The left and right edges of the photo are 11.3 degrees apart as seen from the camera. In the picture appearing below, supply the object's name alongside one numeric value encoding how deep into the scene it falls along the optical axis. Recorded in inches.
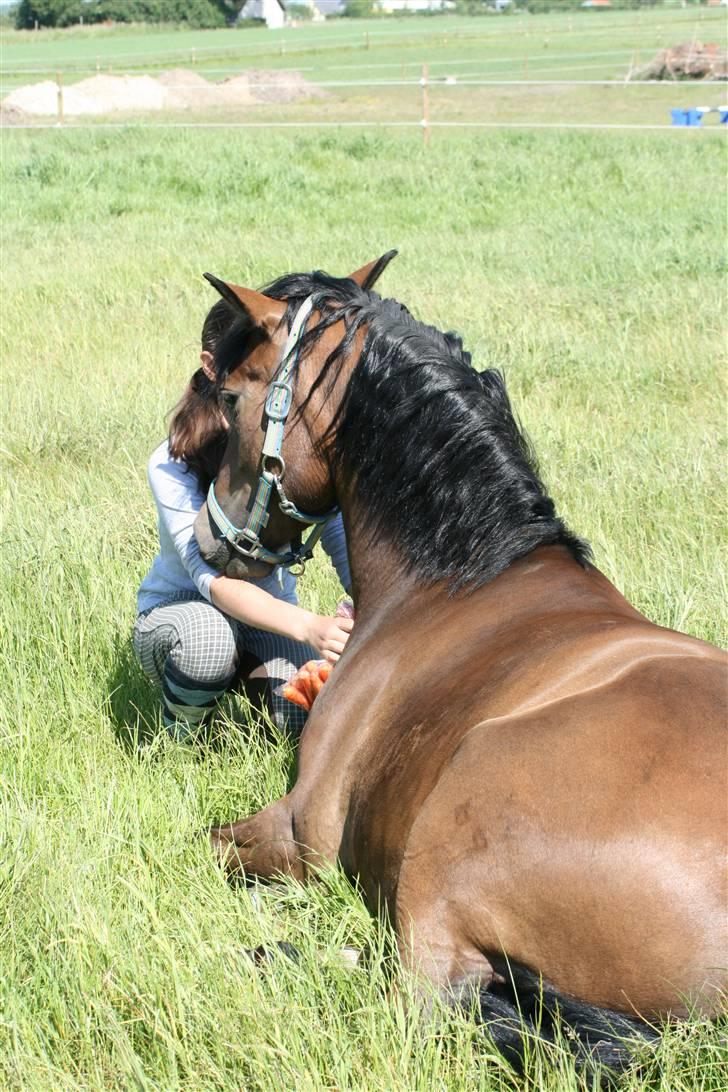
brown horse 231.5
